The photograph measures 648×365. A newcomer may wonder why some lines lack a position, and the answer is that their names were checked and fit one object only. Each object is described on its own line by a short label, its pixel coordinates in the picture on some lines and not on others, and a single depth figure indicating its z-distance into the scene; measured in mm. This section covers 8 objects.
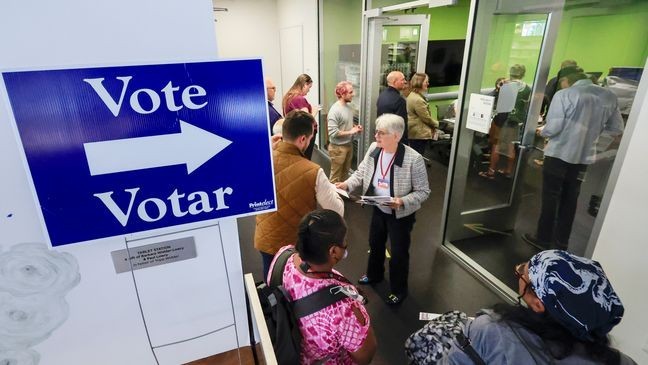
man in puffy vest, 1977
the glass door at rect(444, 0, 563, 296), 2695
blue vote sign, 889
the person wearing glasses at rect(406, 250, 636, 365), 952
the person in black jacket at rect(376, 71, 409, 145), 3871
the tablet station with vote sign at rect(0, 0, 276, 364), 883
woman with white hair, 2375
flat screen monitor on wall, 5965
